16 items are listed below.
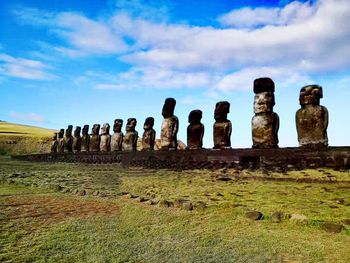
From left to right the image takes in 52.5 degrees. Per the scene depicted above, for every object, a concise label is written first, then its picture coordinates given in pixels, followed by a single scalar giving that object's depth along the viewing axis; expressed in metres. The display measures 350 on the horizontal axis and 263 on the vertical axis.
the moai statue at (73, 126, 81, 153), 20.00
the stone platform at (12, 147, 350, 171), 7.18
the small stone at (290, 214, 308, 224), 3.35
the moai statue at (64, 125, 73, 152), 21.31
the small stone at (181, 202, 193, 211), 4.04
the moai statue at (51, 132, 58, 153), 23.39
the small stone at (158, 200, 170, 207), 4.27
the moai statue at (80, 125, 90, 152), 18.88
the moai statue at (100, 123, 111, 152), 16.72
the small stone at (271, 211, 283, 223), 3.43
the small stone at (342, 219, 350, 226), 3.21
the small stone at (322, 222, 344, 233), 3.06
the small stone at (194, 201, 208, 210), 4.03
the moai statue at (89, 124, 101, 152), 17.70
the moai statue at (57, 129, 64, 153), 22.10
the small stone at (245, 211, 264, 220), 3.51
